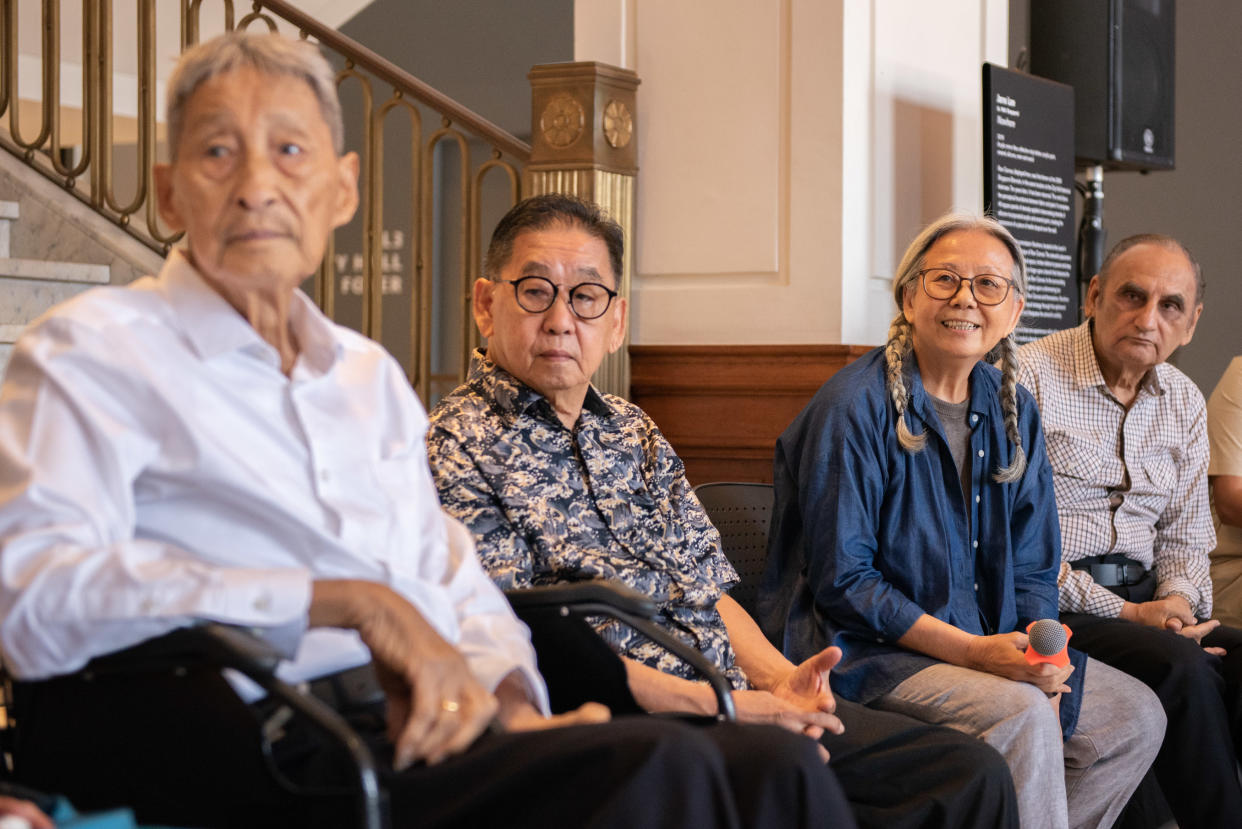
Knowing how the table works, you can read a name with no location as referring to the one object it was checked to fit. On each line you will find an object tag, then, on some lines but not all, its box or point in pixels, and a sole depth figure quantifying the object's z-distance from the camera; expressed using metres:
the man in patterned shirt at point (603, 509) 1.96
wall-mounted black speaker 4.67
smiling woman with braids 2.29
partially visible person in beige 3.26
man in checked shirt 2.90
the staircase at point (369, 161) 3.69
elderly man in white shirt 1.27
